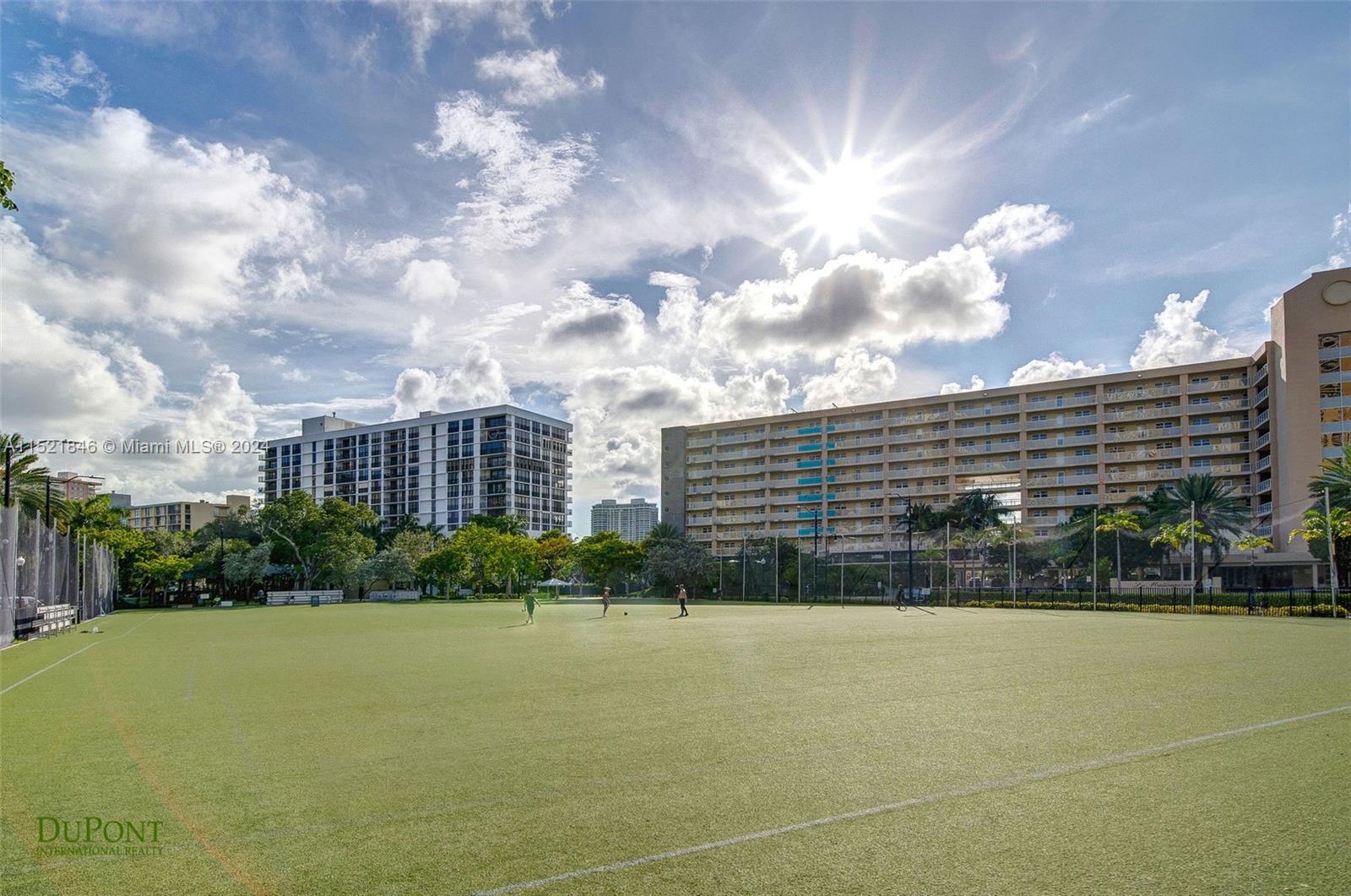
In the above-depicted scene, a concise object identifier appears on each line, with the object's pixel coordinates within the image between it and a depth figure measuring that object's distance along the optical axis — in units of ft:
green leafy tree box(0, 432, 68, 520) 138.00
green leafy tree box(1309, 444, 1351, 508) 163.53
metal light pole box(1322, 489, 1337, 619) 127.83
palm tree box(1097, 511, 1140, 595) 178.09
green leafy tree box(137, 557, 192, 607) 267.39
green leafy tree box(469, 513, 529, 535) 413.59
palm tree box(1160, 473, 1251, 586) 203.72
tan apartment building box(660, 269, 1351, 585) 258.16
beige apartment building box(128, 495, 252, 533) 577.43
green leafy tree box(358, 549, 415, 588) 303.33
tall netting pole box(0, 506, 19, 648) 85.46
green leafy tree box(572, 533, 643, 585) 300.81
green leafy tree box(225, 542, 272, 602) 281.54
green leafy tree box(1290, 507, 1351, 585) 142.31
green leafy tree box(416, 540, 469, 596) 289.12
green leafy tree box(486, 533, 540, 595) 296.30
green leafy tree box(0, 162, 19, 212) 28.81
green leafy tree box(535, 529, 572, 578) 353.72
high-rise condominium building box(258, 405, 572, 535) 525.34
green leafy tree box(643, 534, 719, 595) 269.44
